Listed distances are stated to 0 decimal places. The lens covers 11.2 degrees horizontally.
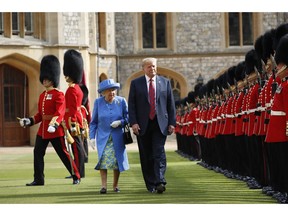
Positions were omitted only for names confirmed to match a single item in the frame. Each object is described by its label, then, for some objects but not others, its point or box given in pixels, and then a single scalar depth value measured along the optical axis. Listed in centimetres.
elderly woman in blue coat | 1532
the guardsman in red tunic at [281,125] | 1250
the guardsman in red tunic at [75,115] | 1844
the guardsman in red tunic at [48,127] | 1719
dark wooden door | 4359
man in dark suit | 1509
